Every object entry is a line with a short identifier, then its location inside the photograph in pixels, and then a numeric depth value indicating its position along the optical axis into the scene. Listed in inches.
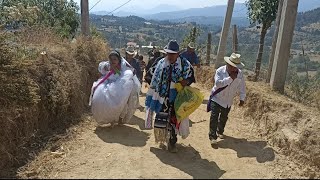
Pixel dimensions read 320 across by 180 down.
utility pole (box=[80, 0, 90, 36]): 379.5
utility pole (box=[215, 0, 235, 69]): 438.5
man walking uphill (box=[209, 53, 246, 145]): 209.0
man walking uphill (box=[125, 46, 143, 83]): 292.7
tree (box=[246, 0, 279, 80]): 476.6
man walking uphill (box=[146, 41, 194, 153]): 193.1
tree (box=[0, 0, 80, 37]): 652.0
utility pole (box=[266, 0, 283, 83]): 364.8
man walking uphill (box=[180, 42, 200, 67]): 319.6
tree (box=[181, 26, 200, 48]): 748.8
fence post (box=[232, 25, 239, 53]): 429.9
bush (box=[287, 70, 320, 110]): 256.7
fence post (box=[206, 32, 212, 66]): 507.1
